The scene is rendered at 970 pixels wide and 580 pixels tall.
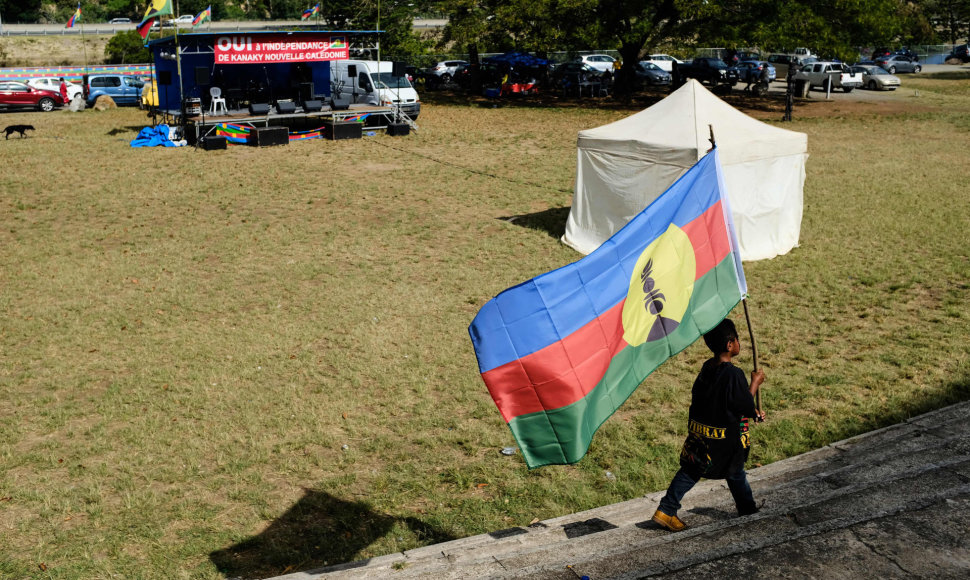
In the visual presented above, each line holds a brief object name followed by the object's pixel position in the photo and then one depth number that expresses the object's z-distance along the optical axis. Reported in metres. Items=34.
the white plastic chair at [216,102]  26.81
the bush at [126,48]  52.19
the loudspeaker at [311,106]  26.36
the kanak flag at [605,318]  5.07
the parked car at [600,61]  48.16
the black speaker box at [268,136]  24.80
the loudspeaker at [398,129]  27.25
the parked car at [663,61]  48.37
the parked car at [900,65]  54.88
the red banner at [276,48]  25.98
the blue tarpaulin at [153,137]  24.92
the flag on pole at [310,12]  34.11
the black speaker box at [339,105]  26.91
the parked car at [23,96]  33.12
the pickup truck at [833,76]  41.84
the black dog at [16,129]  25.41
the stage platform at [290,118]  24.70
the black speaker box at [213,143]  24.14
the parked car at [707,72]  42.20
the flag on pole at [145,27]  24.42
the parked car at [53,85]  34.28
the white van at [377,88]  28.86
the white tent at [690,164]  13.09
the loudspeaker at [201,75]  25.17
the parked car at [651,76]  44.03
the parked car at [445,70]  44.84
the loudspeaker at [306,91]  30.30
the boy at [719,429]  5.31
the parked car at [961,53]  61.81
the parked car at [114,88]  35.44
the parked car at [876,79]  42.38
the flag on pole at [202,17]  28.61
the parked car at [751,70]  42.64
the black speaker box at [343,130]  26.11
